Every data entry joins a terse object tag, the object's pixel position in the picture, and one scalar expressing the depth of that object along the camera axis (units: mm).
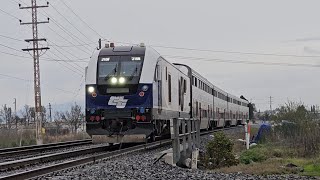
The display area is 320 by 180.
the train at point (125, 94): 17719
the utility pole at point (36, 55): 41488
